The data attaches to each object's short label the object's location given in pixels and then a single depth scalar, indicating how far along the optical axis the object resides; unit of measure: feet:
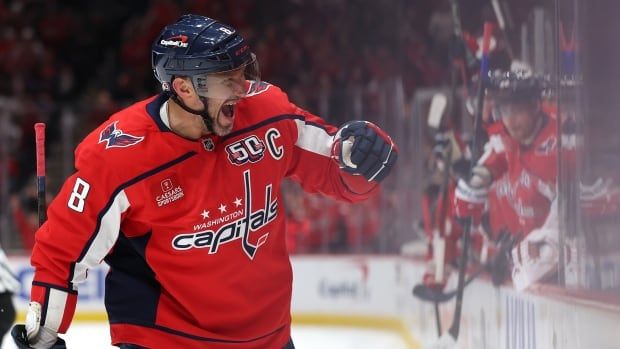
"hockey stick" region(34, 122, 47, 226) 15.88
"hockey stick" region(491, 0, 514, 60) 18.79
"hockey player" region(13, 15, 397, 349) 14.12
